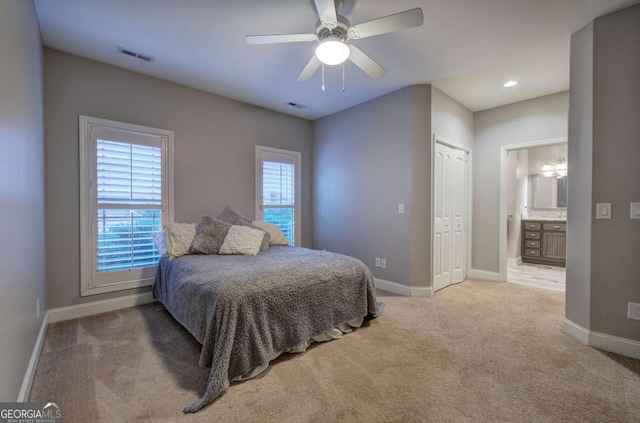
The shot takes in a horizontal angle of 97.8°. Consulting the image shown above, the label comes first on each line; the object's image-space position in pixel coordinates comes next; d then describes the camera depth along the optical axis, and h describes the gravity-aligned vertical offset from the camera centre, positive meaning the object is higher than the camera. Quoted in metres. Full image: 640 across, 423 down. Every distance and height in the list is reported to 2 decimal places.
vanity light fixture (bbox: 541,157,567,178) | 5.62 +0.81
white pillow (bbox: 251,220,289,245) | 3.70 -0.33
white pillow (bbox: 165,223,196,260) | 2.97 -0.34
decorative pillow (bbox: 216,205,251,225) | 3.59 -0.11
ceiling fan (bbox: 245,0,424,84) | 1.77 +1.24
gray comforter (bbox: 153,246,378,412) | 1.81 -0.73
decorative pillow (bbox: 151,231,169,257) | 3.08 -0.40
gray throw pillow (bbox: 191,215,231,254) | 3.07 -0.32
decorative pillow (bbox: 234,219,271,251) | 3.32 -0.35
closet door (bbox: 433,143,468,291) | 3.71 -0.11
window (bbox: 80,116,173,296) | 2.91 +0.07
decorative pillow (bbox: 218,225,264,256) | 3.06 -0.38
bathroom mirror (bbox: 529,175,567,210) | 5.63 +0.34
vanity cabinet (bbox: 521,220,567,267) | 5.22 -0.64
